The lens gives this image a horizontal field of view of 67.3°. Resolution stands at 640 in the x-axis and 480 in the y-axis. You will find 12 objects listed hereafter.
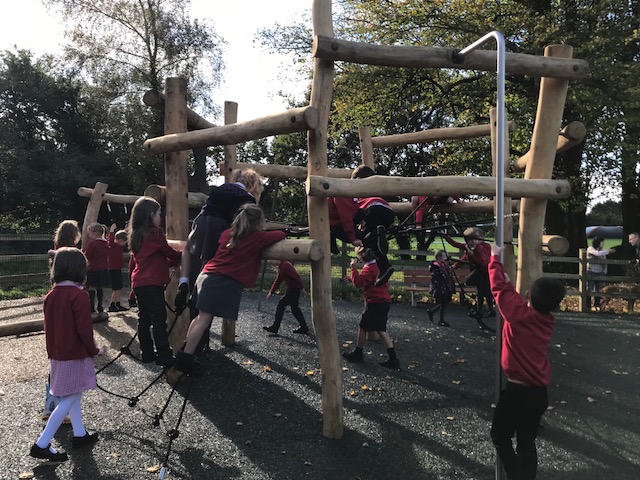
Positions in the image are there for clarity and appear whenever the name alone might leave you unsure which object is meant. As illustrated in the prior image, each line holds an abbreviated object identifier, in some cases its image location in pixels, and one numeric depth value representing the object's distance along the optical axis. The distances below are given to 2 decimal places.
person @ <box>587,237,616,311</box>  11.17
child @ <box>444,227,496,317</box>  7.11
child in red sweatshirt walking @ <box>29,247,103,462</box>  3.48
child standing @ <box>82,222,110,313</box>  8.38
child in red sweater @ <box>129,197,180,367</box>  4.08
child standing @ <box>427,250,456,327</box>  9.09
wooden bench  11.69
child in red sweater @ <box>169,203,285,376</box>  3.57
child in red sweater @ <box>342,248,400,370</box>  5.93
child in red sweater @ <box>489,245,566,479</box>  2.84
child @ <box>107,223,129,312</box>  9.46
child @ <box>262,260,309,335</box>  7.65
